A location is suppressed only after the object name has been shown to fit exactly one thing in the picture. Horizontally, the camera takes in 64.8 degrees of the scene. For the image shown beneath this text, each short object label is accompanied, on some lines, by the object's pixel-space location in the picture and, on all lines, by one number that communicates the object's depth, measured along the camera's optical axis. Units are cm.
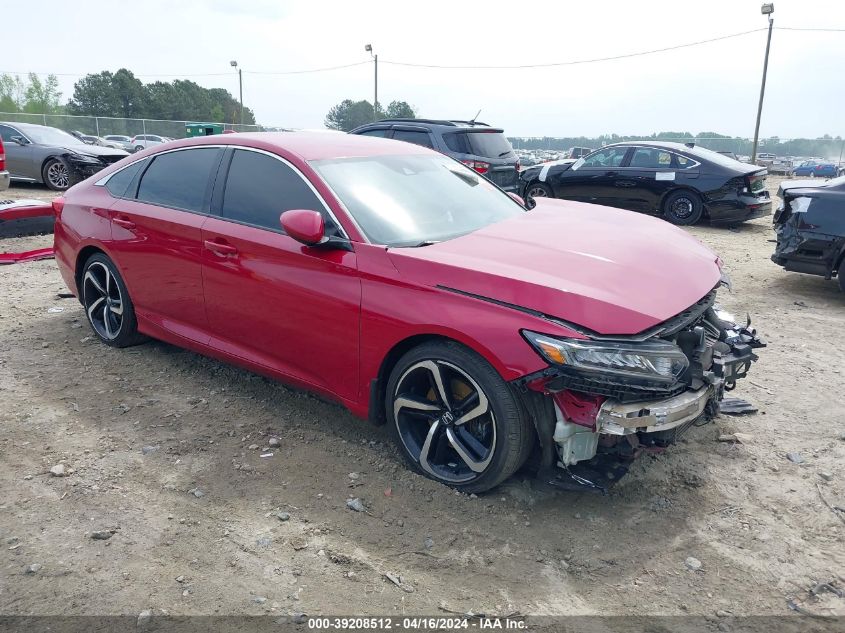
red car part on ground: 775
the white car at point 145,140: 3130
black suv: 1077
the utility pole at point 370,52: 3508
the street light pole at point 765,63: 2105
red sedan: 283
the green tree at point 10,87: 7869
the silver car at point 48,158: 1375
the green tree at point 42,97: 7662
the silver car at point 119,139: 3468
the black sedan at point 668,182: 1098
